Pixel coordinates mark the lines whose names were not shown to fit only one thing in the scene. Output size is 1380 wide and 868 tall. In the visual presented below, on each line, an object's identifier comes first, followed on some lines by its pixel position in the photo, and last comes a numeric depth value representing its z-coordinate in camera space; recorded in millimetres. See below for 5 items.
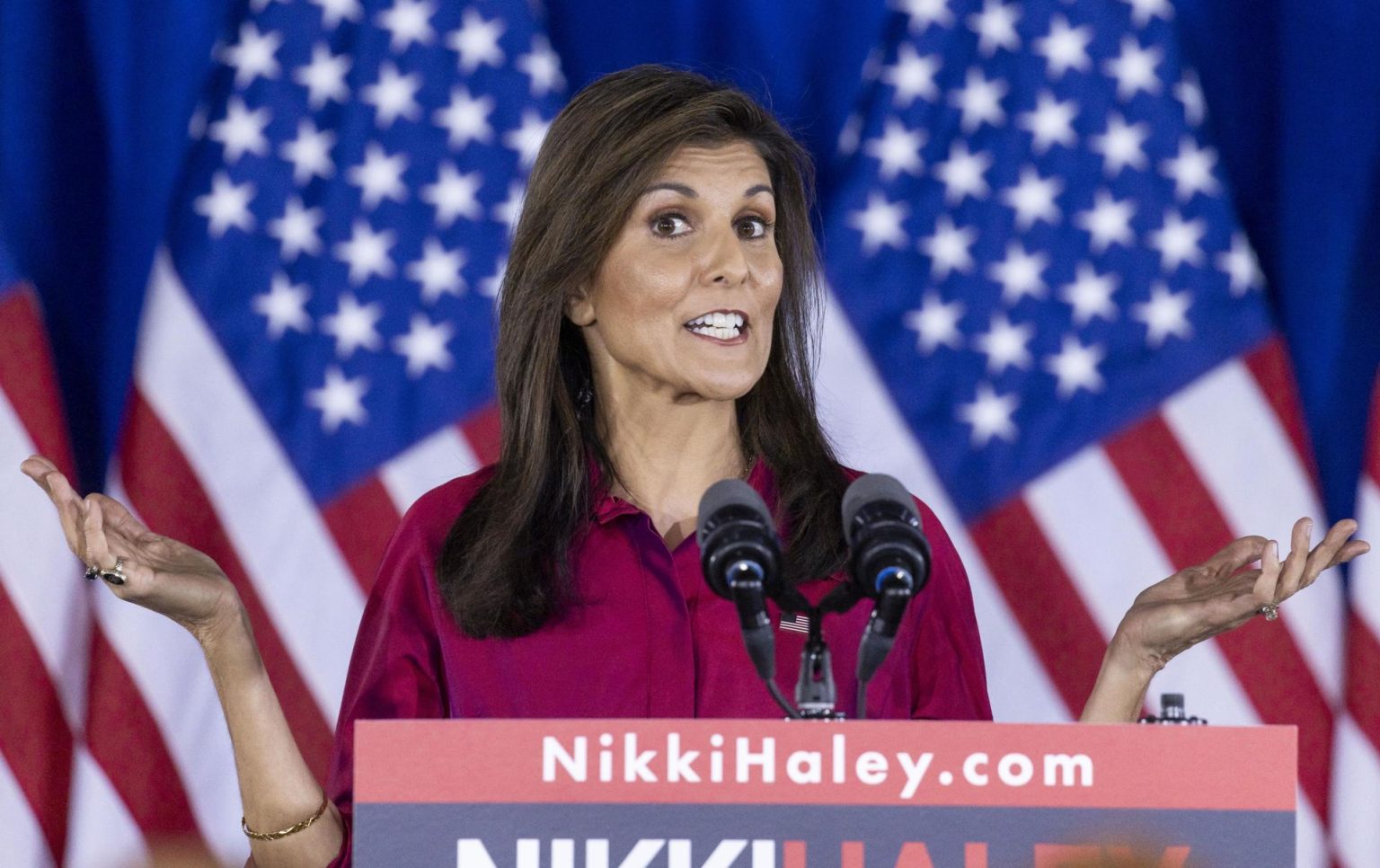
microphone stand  8483
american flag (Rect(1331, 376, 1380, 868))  9355
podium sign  8430
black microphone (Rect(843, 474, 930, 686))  8473
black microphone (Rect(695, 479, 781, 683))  8479
